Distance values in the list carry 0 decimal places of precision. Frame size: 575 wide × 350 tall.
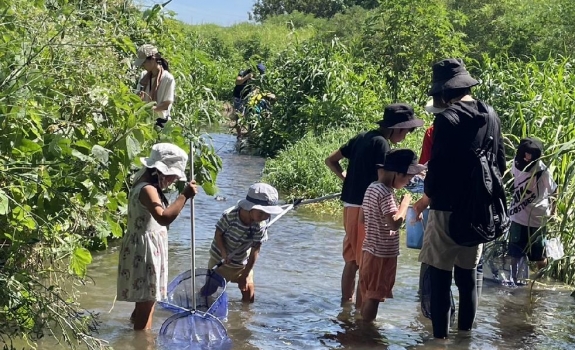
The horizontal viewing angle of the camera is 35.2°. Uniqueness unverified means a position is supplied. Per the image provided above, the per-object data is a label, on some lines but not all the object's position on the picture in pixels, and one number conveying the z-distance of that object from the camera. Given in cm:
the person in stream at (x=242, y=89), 1716
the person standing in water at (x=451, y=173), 560
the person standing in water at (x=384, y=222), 594
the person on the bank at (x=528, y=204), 749
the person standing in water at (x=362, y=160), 640
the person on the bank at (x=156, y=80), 791
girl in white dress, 535
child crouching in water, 638
